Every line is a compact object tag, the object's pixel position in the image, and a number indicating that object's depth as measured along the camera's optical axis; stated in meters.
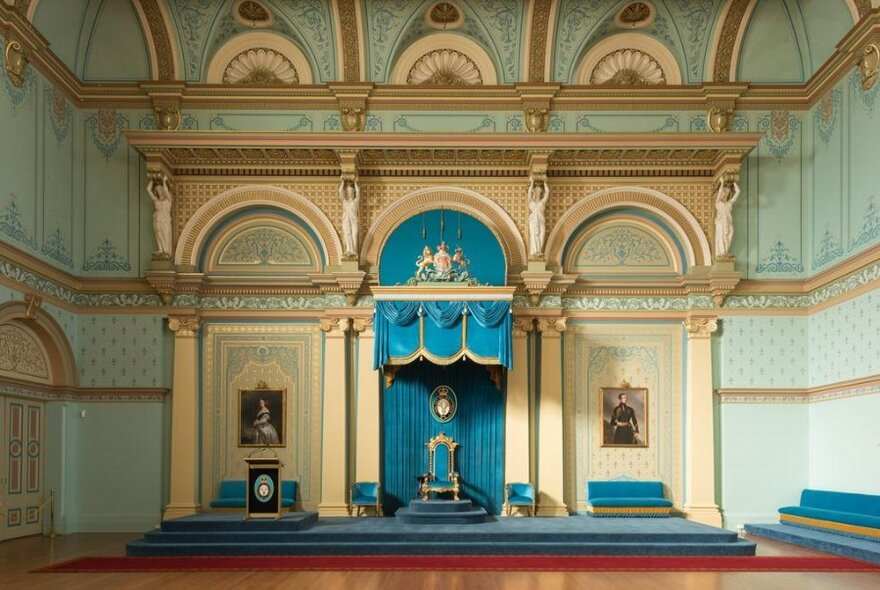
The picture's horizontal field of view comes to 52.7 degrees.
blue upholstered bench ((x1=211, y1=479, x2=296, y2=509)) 16.86
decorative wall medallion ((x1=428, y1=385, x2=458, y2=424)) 17.42
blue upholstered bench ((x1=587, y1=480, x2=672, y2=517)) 16.62
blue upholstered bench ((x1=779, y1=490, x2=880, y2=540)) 13.81
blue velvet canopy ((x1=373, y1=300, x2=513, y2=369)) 16.31
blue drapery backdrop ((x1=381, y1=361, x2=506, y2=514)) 17.25
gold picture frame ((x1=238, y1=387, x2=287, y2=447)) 17.47
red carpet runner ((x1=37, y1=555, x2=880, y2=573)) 12.46
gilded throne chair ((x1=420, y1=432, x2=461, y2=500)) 17.17
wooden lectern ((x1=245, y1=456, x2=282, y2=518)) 14.85
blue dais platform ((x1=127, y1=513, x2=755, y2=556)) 13.62
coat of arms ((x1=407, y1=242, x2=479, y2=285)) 16.77
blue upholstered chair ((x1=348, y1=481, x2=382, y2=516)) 16.77
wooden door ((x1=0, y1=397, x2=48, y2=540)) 14.99
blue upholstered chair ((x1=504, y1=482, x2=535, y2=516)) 16.75
